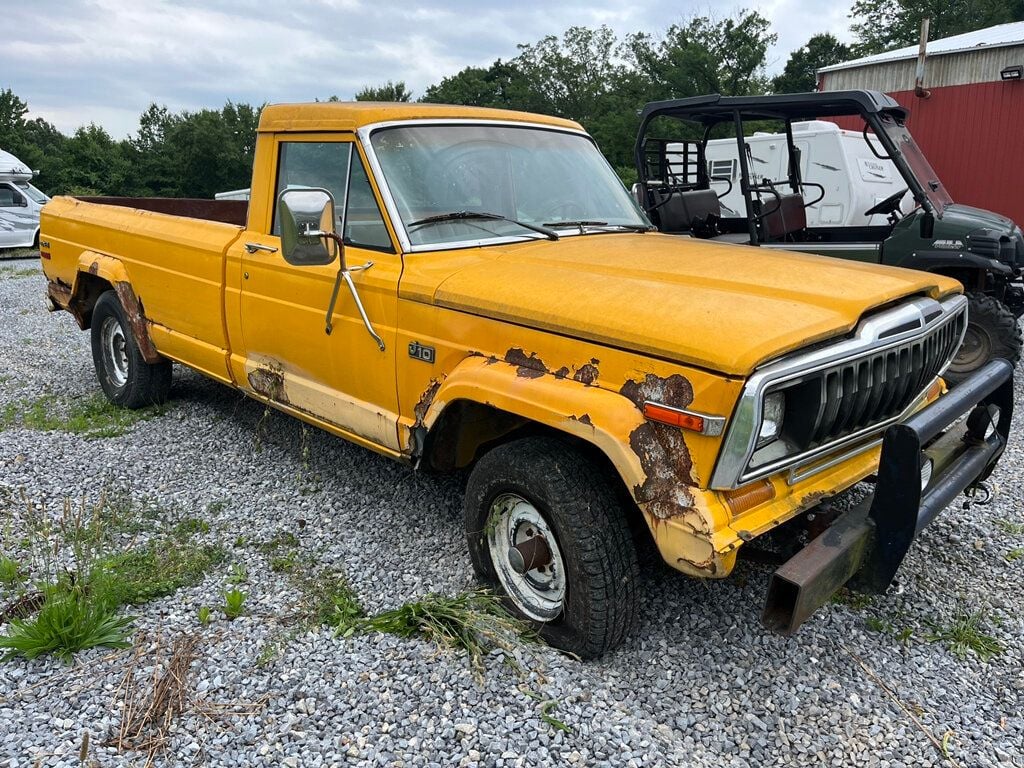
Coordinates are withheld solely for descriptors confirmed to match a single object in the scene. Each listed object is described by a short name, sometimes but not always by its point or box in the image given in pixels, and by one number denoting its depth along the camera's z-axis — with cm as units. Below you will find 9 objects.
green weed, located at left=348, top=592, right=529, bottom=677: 296
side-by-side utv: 626
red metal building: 1405
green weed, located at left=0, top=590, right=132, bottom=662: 292
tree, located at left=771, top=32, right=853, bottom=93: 3778
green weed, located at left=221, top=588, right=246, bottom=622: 324
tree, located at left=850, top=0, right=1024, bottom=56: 3578
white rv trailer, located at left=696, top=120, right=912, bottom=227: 1056
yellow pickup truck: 247
